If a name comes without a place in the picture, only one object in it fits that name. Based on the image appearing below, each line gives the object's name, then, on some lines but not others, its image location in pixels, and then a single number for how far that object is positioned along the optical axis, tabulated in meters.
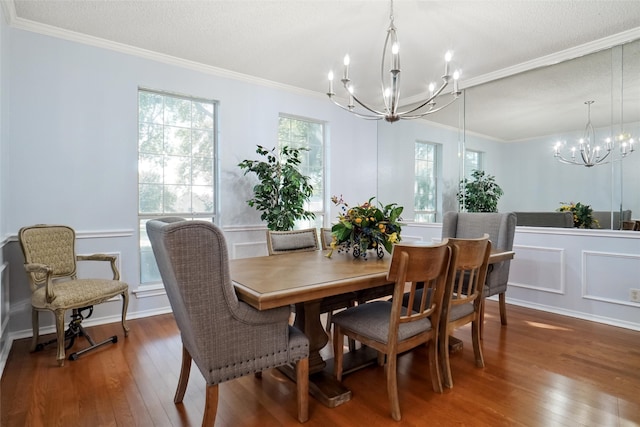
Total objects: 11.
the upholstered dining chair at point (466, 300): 1.99
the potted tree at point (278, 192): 3.93
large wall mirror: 3.14
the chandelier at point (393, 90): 2.34
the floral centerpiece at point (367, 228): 2.33
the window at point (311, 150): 4.71
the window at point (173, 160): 3.61
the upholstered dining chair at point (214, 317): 1.41
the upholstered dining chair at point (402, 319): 1.69
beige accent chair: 2.45
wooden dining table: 1.58
